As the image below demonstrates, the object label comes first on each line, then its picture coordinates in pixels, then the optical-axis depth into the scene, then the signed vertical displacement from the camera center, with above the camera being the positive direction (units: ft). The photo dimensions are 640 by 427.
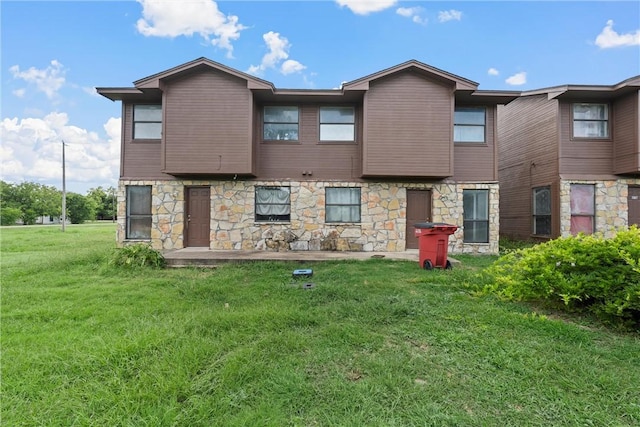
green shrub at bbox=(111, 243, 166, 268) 21.72 -3.48
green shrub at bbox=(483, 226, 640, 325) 10.20 -2.30
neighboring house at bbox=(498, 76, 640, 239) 29.81 +6.42
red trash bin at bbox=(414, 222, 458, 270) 21.11 -2.08
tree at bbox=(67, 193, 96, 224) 130.82 +1.81
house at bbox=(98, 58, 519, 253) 29.73 +2.72
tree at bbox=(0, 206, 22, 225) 104.34 -1.42
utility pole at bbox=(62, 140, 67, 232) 71.78 +7.99
